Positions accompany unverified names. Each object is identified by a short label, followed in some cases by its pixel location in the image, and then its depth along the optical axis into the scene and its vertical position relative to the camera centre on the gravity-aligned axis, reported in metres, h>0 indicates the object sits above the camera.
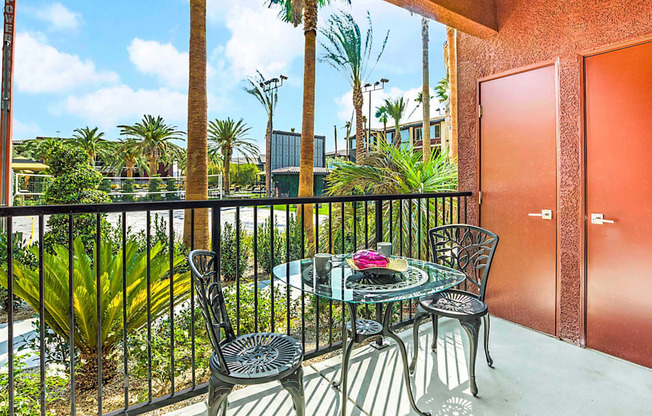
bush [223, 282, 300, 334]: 3.07 -0.91
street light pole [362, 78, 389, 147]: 21.45 +7.91
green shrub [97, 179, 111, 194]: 14.05 +1.04
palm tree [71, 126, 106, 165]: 19.39 +4.22
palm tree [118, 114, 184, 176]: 18.30 +4.08
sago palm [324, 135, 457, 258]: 3.71 +0.34
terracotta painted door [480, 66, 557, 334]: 2.54 +0.15
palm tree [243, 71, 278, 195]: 16.17 +5.45
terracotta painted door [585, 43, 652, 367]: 2.09 +0.05
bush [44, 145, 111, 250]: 5.77 +0.42
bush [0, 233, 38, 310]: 4.70 -0.64
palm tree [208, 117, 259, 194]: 19.97 +4.16
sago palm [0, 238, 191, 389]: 2.17 -0.56
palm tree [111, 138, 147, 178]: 18.79 +3.13
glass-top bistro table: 1.43 -0.33
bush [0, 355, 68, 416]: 1.58 -0.89
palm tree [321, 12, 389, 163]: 9.57 +4.66
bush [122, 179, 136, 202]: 16.45 +1.11
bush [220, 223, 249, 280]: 6.54 -0.78
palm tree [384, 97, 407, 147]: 21.58 +6.39
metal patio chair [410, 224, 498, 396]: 1.84 -0.53
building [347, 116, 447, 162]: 25.03 +6.25
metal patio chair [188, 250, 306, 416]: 1.21 -0.56
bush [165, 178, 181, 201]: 18.04 +1.12
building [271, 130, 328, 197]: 29.91 +5.77
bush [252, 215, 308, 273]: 6.39 -0.64
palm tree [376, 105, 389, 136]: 25.96 +7.65
